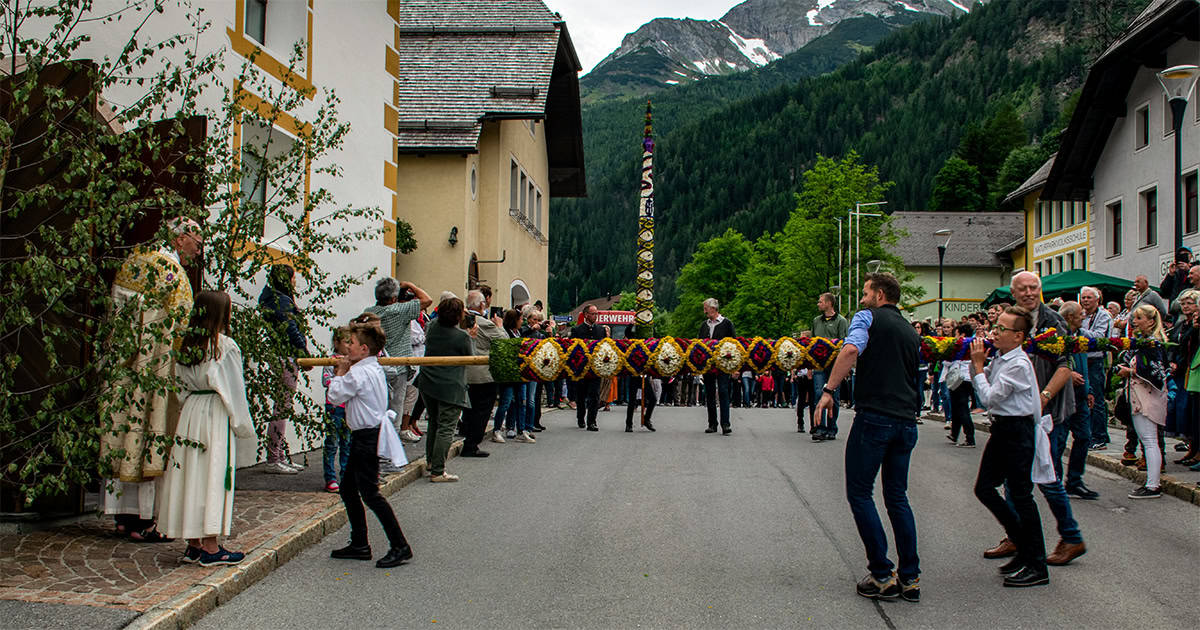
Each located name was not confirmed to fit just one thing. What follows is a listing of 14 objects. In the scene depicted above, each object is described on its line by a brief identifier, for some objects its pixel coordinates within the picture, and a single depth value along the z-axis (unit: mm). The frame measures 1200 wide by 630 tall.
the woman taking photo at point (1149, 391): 9133
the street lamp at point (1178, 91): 14703
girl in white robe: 5855
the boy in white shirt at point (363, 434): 6520
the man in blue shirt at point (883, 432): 5711
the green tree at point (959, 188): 102188
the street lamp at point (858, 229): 50406
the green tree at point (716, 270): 77938
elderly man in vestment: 5680
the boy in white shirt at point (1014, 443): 6082
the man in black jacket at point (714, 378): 14803
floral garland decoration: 8617
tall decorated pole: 19828
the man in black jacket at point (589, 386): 16062
